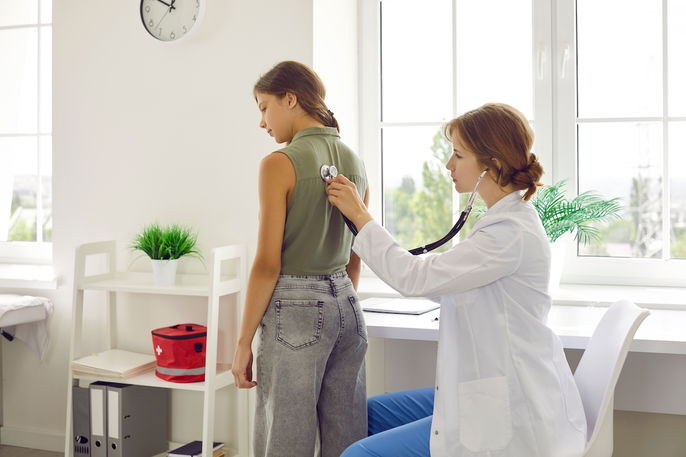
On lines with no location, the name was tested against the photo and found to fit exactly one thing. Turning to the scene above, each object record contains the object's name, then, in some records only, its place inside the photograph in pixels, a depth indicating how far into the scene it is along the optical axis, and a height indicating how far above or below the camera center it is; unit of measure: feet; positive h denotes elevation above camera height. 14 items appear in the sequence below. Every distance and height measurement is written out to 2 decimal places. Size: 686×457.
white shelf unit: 7.93 -0.82
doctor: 4.43 -0.51
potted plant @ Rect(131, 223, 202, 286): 8.50 -0.24
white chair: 4.70 -0.94
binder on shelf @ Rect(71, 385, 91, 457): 8.80 -2.24
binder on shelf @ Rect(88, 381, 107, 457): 8.70 -2.24
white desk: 5.99 -0.92
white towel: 9.66 -1.37
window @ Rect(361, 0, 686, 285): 8.55 +1.57
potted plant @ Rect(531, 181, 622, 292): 7.48 +0.16
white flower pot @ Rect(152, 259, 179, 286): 8.52 -0.49
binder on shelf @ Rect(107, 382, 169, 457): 8.63 -2.27
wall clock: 8.94 +2.55
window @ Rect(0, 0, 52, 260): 10.91 +1.46
